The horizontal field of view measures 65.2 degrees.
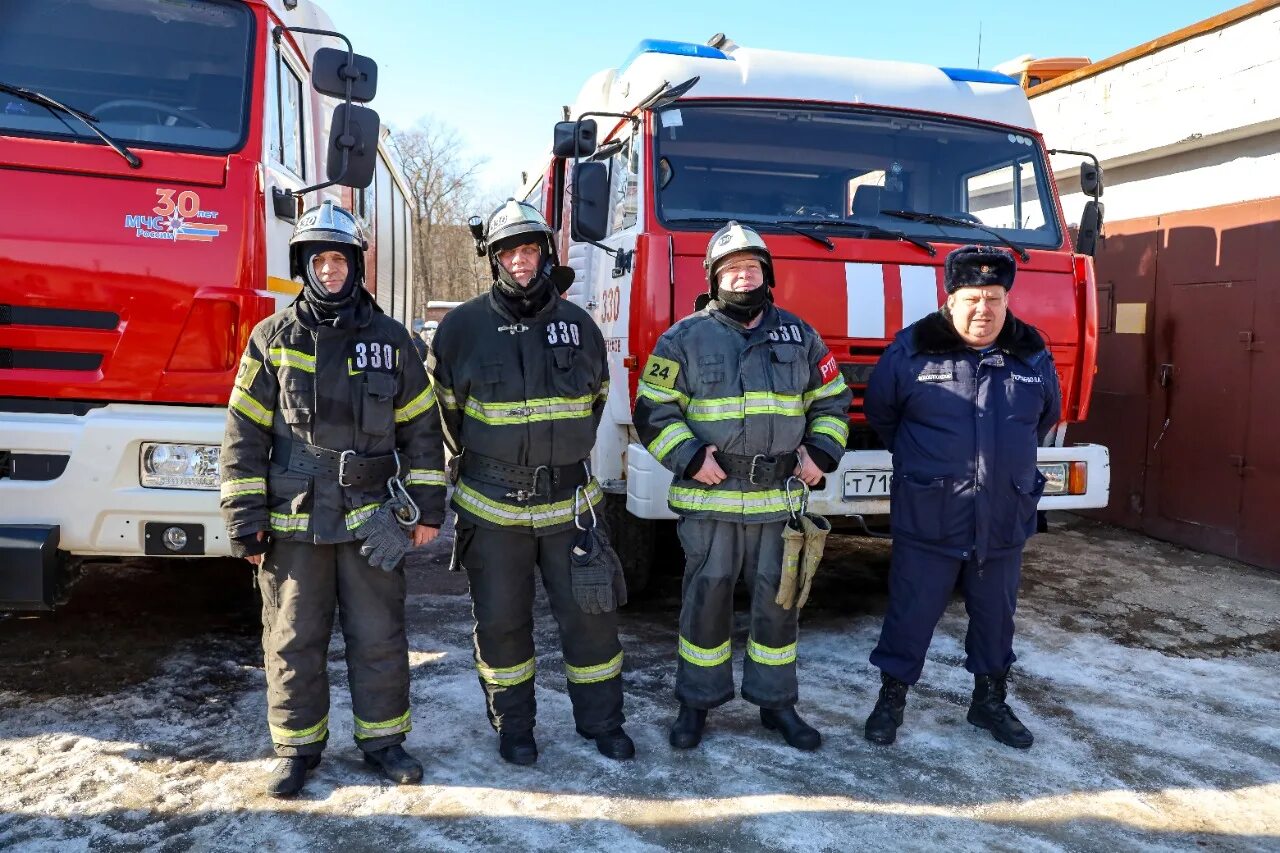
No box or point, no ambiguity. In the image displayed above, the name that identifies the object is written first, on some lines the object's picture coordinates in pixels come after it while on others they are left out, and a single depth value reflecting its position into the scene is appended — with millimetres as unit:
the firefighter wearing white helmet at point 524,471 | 3410
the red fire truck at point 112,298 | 3543
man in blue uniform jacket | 3617
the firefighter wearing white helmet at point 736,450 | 3541
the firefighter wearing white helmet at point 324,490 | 3154
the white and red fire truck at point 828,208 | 4395
